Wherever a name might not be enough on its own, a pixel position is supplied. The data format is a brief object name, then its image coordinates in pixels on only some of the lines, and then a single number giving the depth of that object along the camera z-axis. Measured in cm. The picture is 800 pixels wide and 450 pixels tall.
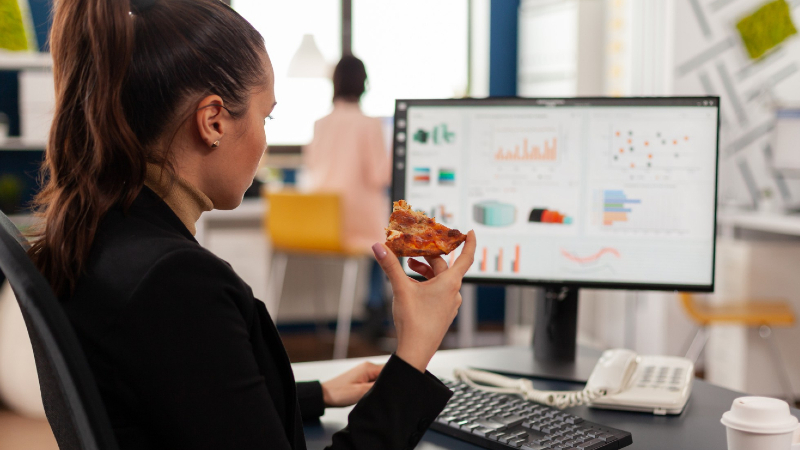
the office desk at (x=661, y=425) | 92
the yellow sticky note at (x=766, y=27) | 359
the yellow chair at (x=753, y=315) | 298
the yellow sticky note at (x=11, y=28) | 361
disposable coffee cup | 74
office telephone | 104
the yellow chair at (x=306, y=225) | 360
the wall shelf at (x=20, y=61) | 353
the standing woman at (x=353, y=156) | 378
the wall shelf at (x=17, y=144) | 350
